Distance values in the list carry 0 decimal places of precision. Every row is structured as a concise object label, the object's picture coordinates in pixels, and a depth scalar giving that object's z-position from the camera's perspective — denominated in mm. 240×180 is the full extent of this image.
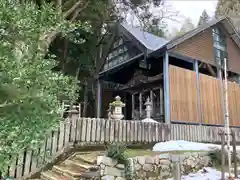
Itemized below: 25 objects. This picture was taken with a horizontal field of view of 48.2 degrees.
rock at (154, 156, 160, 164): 6725
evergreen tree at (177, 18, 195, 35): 55588
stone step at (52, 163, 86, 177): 5934
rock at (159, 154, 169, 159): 6910
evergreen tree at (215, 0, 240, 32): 35069
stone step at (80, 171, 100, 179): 5746
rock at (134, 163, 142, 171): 6272
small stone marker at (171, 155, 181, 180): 4895
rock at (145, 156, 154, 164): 6542
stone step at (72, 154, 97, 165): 6314
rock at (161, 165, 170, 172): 6770
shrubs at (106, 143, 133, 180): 5949
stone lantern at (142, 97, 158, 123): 11694
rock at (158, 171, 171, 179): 6666
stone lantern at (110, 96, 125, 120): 9859
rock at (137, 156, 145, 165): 6420
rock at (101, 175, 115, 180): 5755
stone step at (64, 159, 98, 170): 5982
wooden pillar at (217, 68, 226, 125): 13891
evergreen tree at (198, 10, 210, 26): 47894
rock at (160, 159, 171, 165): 6828
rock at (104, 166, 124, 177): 5811
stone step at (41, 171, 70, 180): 6039
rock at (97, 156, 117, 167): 5859
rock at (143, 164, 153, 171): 6444
